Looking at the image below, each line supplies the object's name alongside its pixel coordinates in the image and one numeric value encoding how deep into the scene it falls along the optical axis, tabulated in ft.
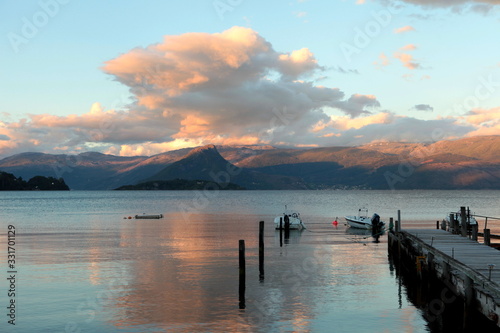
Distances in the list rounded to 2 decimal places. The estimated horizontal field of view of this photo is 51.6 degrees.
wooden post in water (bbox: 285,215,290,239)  229.97
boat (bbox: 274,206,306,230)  256.73
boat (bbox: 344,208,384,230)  264.11
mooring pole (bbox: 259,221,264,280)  133.75
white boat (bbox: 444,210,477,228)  205.19
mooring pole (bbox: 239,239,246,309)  106.61
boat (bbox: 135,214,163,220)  355.64
